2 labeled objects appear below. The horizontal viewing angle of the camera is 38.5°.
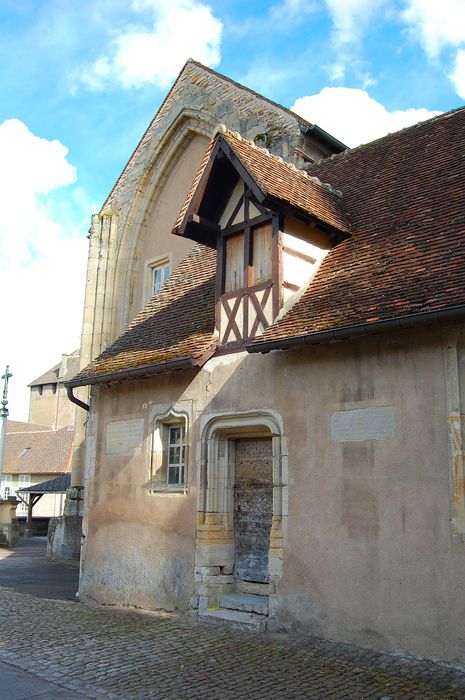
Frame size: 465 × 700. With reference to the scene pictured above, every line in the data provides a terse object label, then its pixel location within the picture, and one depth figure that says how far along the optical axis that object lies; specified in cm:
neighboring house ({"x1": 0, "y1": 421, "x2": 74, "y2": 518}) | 4312
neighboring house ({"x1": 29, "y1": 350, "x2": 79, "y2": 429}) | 5544
